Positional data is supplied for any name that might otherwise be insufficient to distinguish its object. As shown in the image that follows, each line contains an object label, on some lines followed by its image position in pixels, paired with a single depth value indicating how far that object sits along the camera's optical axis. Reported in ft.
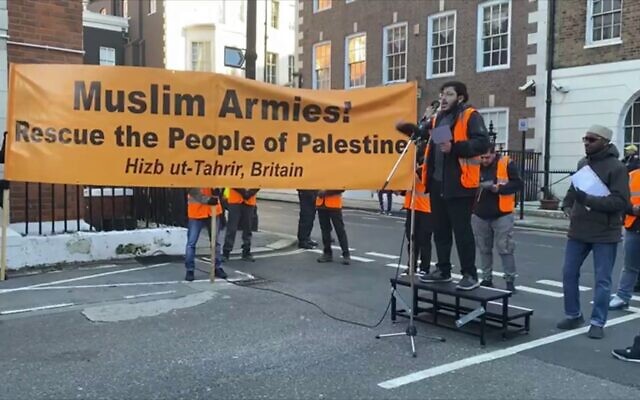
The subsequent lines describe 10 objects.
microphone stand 17.90
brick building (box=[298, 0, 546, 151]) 66.74
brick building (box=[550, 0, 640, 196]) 58.44
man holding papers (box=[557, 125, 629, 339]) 18.56
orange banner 23.54
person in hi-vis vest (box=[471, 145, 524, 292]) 24.63
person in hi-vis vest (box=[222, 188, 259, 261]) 31.60
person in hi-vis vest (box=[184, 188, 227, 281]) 26.25
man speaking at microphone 18.45
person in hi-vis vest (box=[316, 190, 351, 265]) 32.27
